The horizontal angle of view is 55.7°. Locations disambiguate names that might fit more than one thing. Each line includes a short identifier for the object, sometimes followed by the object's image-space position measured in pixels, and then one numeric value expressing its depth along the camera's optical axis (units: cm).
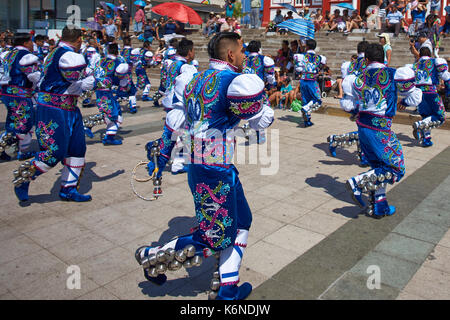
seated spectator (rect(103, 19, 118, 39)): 2283
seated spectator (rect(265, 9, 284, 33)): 2181
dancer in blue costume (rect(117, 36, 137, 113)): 1186
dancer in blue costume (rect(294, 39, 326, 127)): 1006
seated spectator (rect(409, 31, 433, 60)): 974
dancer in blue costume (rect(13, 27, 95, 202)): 538
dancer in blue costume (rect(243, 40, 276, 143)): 958
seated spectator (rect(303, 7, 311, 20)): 1988
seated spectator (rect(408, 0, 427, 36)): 1681
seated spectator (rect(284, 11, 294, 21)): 2197
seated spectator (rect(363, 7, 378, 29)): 1945
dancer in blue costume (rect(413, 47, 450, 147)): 852
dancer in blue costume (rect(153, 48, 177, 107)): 1027
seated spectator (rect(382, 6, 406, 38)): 1773
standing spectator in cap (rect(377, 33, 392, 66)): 1017
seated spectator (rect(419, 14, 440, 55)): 1406
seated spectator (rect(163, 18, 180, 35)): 2131
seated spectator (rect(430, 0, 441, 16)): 1747
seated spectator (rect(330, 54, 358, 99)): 1400
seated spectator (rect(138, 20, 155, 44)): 2206
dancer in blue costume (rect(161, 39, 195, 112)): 660
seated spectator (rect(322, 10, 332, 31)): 2109
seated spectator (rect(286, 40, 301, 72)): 1394
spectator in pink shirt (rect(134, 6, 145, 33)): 2386
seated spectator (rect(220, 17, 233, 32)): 2067
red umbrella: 1841
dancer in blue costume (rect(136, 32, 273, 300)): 312
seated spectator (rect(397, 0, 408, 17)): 1830
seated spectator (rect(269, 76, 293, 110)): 1295
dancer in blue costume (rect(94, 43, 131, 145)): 884
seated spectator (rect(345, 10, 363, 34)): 1973
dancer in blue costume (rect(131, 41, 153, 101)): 1289
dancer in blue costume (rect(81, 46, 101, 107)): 1152
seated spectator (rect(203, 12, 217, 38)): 2281
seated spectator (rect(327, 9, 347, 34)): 1988
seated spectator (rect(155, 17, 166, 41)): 2256
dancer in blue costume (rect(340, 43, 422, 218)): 514
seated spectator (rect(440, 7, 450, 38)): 1694
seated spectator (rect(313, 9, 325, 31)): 2148
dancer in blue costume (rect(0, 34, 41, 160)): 689
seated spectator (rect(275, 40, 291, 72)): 1508
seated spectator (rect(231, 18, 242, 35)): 2031
